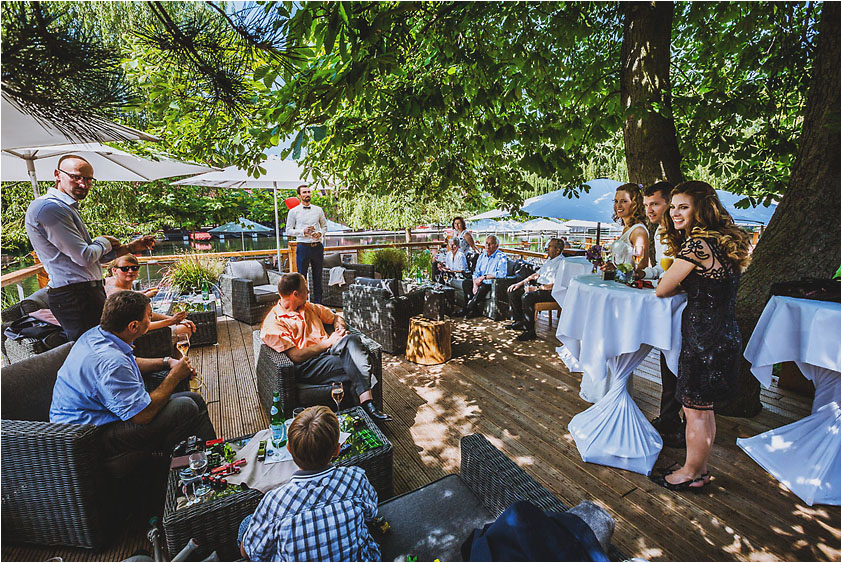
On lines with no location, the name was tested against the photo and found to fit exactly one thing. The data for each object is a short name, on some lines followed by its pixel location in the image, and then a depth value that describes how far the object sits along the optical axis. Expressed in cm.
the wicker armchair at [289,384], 267
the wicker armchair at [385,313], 445
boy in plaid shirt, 121
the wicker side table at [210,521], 153
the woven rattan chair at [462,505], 141
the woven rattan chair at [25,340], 288
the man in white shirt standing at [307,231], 556
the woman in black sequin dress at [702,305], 199
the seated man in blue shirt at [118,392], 180
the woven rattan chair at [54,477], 167
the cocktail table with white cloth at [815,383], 208
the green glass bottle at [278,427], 194
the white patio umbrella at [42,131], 153
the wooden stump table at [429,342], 418
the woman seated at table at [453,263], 661
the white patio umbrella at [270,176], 674
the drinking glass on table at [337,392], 227
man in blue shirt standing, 255
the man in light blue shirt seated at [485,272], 586
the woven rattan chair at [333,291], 630
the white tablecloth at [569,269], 429
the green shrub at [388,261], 757
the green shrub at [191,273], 557
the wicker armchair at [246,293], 543
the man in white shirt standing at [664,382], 250
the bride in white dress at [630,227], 266
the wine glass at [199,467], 164
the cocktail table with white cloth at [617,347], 228
